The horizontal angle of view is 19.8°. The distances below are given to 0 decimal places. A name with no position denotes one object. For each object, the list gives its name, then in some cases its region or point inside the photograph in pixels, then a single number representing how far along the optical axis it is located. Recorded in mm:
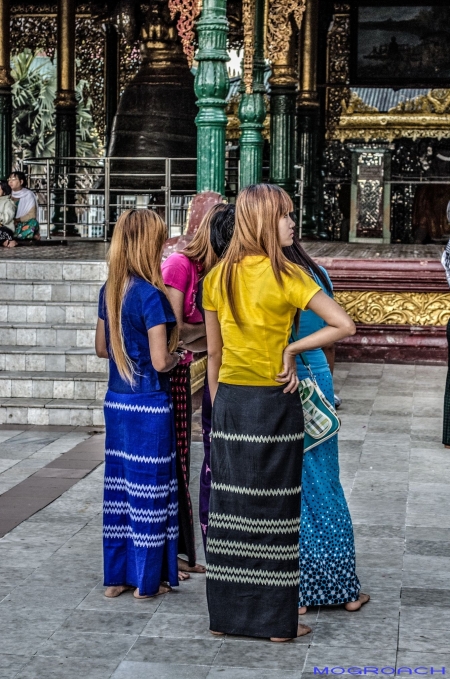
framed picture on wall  21438
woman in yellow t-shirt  4680
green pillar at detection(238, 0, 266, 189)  14883
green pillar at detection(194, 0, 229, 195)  10820
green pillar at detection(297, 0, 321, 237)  20531
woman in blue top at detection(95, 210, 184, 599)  5305
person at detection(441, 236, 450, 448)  8734
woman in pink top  5680
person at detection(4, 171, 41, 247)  16016
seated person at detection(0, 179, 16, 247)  15751
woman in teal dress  5168
